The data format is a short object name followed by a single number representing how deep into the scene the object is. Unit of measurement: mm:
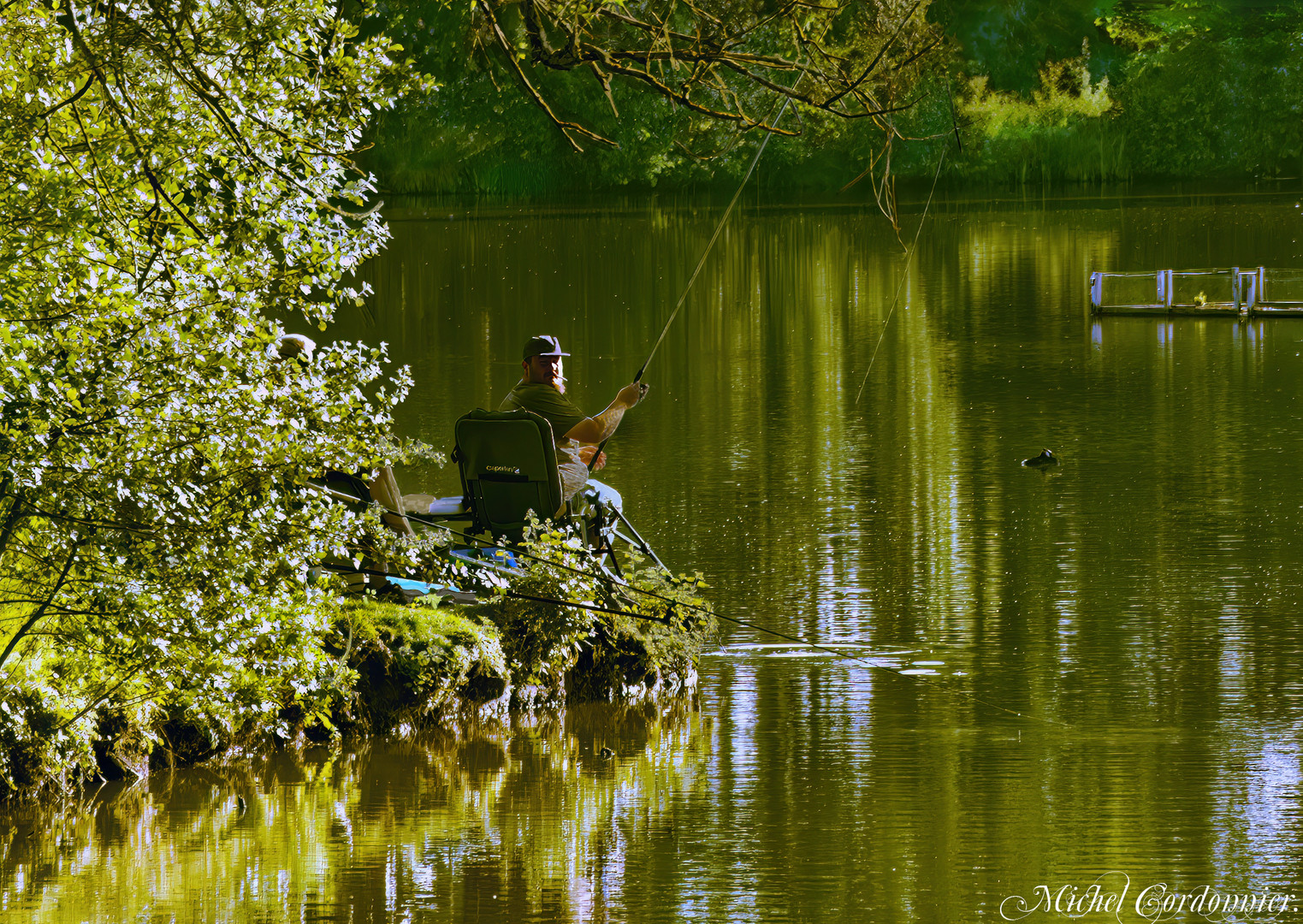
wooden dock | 61531
